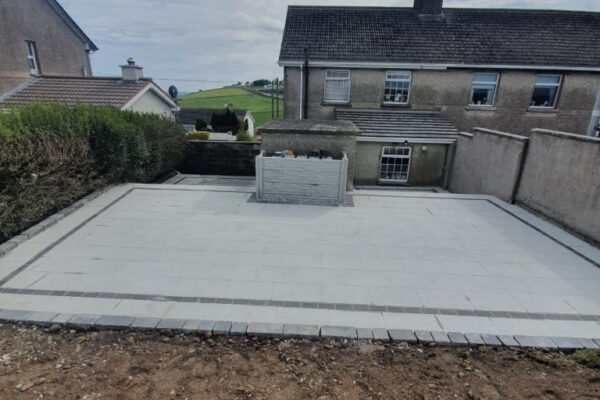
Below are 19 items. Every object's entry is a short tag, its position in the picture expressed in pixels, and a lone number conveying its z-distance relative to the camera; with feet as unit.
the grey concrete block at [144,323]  12.25
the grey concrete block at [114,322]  12.30
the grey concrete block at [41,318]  12.39
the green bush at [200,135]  72.10
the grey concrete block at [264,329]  12.14
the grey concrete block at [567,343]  11.87
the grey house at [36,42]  47.60
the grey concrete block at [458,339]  11.94
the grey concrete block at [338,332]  12.12
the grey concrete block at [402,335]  12.05
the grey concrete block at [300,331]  12.12
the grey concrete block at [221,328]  12.17
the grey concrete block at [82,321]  12.29
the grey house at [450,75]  44.83
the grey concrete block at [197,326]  12.19
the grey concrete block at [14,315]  12.51
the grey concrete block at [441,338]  11.97
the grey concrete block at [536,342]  11.94
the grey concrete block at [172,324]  12.23
